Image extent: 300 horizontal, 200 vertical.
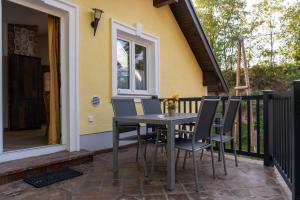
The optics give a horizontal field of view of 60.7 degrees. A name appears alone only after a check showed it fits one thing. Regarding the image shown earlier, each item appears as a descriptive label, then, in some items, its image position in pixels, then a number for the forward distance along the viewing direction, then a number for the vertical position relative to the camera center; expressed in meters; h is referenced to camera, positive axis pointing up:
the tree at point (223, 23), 13.91 +4.04
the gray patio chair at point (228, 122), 3.27 -0.34
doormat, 2.76 -0.91
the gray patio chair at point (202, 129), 2.68 -0.36
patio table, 2.57 -0.31
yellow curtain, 3.86 +0.32
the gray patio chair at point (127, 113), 3.40 -0.23
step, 2.77 -0.79
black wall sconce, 4.22 +1.33
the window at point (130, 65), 5.15 +0.69
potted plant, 3.40 -0.11
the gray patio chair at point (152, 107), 4.10 -0.16
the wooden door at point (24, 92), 6.05 +0.16
